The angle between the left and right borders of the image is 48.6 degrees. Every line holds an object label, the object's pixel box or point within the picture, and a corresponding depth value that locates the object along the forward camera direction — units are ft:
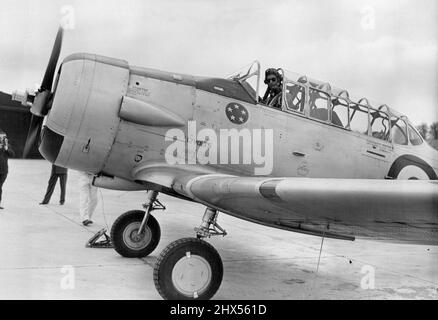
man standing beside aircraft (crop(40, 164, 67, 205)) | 35.01
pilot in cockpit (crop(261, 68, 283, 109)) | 17.57
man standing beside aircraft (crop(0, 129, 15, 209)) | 31.16
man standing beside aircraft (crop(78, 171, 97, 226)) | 27.48
